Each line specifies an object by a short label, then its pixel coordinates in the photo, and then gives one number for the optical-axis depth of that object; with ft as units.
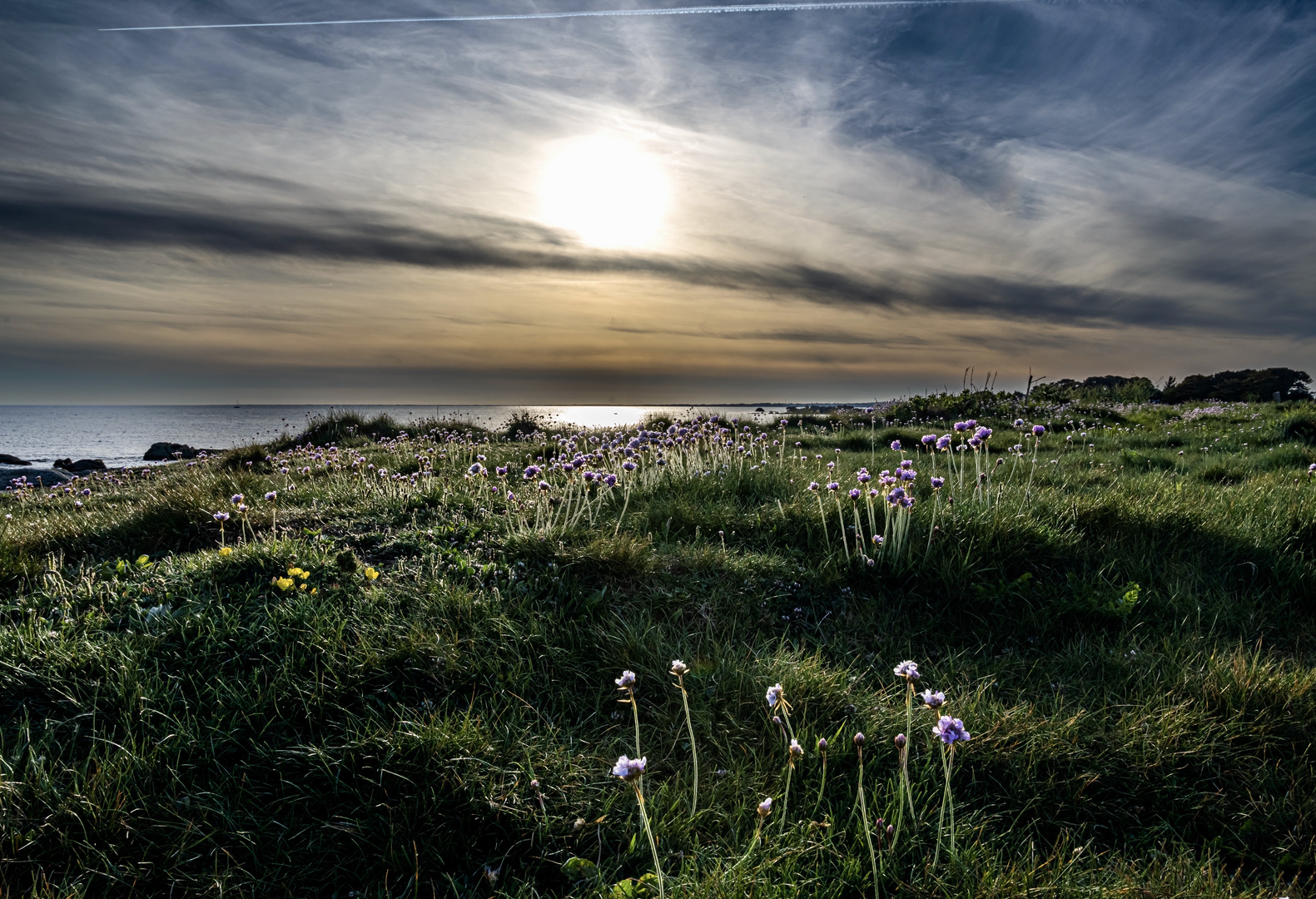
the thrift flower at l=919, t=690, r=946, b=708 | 6.59
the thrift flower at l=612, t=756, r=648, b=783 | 5.91
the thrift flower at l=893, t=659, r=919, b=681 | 7.07
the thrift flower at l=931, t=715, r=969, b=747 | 6.22
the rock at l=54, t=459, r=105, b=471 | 75.51
